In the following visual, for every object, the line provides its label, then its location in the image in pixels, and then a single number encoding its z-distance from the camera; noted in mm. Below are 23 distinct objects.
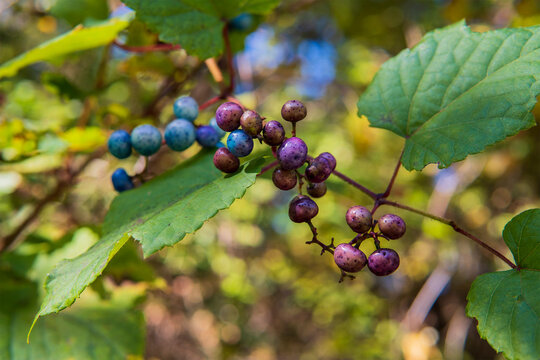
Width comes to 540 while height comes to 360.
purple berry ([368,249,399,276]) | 151
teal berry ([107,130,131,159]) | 197
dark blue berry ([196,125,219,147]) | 195
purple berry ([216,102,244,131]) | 158
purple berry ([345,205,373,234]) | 156
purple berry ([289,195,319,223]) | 154
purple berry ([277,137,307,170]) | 150
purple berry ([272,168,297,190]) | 154
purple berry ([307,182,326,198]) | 163
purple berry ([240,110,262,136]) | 153
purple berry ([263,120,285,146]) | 154
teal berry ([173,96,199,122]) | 197
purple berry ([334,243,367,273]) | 149
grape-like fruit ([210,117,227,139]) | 202
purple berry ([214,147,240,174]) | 157
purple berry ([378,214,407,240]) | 155
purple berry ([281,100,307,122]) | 158
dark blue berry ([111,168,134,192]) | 200
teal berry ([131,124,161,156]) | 192
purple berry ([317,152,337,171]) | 162
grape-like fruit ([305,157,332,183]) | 157
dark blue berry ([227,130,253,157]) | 156
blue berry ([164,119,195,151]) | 190
